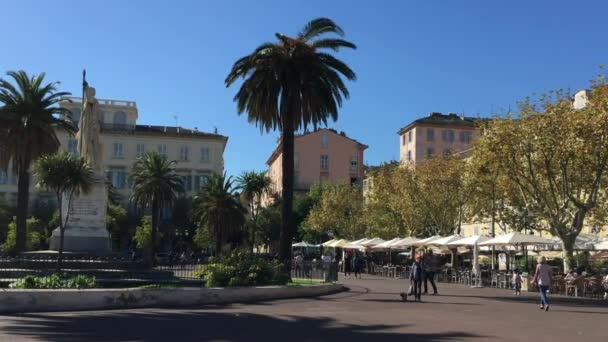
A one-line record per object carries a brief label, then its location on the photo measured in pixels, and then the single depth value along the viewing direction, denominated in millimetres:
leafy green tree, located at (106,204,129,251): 66344
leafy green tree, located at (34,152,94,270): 23203
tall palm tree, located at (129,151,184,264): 52000
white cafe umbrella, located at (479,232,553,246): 29656
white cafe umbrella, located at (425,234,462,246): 35731
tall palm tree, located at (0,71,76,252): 33938
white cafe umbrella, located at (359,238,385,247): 46416
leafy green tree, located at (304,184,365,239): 60188
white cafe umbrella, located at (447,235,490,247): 32094
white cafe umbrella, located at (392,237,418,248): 40844
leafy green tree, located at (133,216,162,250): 60106
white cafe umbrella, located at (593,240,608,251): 29588
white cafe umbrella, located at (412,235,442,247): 38734
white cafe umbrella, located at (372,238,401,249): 42838
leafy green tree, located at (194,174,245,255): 60188
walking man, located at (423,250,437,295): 24891
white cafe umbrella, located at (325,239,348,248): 51203
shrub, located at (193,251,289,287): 19859
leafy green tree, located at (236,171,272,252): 73188
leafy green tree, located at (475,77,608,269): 25703
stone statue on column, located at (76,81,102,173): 26672
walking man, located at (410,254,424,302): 21016
